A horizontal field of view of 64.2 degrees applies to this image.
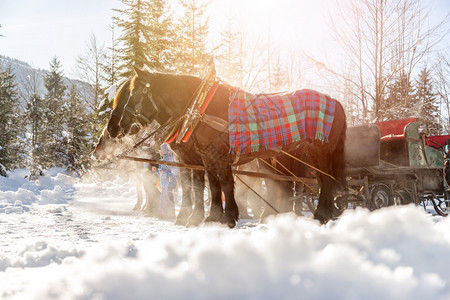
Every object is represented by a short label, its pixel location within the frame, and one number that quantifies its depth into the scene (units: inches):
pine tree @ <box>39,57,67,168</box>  1272.1
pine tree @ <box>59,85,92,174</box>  1151.3
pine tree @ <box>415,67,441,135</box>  1465.9
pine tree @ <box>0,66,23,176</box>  904.6
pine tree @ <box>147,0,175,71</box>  840.9
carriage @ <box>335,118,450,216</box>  263.7
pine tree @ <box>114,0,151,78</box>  825.5
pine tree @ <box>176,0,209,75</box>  921.5
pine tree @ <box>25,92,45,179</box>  1552.7
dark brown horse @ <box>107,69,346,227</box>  189.0
